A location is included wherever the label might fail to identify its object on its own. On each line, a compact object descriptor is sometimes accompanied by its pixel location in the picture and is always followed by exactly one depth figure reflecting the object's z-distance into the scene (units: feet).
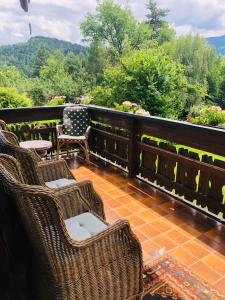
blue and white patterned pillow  14.05
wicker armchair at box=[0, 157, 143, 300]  3.20
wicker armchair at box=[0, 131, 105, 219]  4.80
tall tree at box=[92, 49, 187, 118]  41.82
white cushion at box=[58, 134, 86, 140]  13.52
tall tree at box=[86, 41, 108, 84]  73.67
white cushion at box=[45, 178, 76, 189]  7.33
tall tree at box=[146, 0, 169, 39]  85.46
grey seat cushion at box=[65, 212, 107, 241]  5.02
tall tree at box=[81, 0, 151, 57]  74.43
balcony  7.23
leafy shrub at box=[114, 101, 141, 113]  15.57
